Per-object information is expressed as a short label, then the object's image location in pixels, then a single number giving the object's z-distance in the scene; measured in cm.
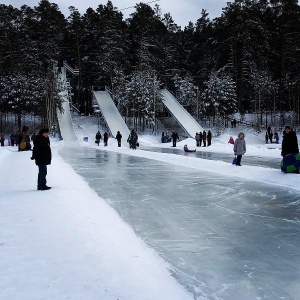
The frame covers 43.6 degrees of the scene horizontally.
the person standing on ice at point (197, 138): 3336
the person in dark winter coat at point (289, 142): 1204
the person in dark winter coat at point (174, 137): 3362
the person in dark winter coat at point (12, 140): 3516
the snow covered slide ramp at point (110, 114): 4503
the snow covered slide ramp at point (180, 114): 4526
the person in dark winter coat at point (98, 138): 3734
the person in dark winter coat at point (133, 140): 2817
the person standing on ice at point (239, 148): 1475
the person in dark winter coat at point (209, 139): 3341
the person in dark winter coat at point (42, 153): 934
